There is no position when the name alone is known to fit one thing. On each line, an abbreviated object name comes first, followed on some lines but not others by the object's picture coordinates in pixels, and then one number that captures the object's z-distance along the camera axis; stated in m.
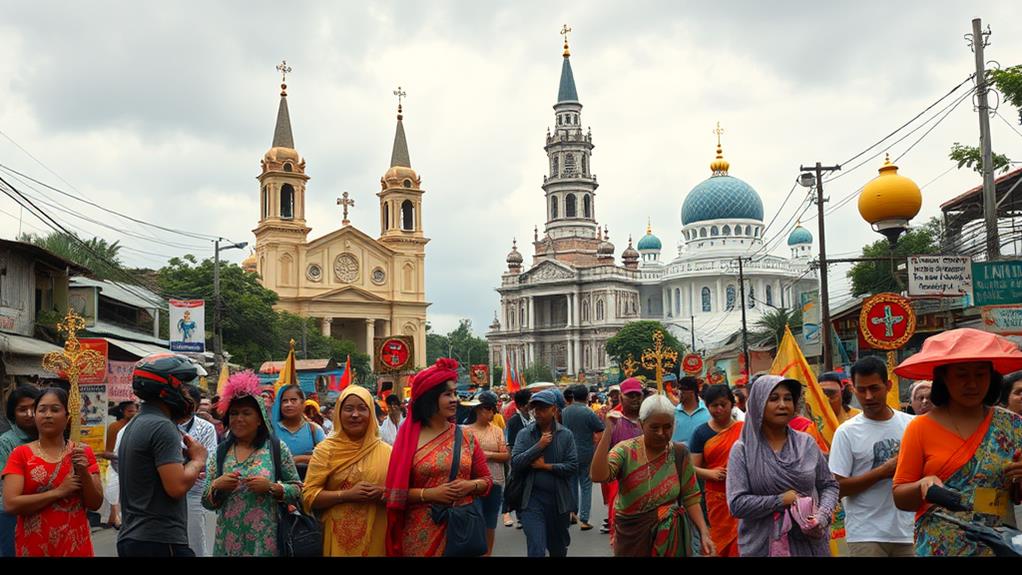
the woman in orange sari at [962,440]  3.49
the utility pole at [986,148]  14.77
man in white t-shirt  5.11
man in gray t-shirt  4.34
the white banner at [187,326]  25.81
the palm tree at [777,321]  45.92
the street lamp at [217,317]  30.05
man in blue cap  7.20
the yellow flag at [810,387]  7.41
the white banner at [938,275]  15.02
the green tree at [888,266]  51.97
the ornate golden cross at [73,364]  5.79
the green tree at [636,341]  74.89
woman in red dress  4.63
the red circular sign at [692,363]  28.86
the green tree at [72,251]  46.84
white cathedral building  92.81
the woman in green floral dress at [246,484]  4.80
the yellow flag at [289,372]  11.46
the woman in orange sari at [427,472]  4.80
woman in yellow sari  4.88
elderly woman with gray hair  5.20
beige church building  76.12
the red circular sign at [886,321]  13.19
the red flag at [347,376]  15.30
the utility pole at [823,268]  20.97
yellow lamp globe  15.89
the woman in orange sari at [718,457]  5.95
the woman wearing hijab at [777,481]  4.61
